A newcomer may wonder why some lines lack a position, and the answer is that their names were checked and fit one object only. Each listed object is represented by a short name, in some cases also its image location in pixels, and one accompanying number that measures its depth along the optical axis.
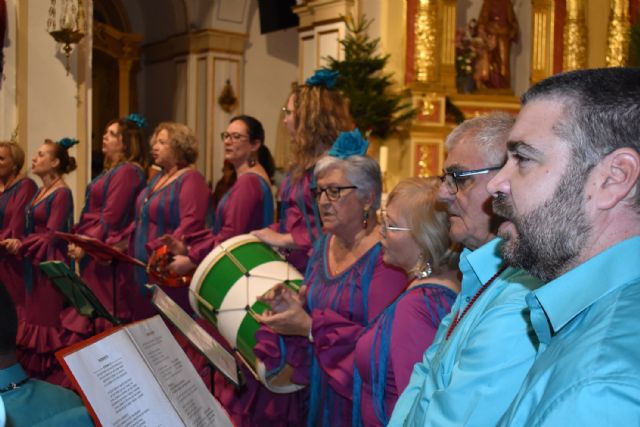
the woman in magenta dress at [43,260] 6.04
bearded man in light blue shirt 1.01
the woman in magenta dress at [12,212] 6.37
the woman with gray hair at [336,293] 2.85
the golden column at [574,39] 9.94
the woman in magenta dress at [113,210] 5.77
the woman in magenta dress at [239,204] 4.70
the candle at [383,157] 8.61
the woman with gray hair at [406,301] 2.35
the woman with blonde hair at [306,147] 4.09
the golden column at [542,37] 9.93
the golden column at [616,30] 9.88
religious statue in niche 9.78
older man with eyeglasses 1.46
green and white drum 3.36
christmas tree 8.08
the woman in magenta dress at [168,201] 5.18
